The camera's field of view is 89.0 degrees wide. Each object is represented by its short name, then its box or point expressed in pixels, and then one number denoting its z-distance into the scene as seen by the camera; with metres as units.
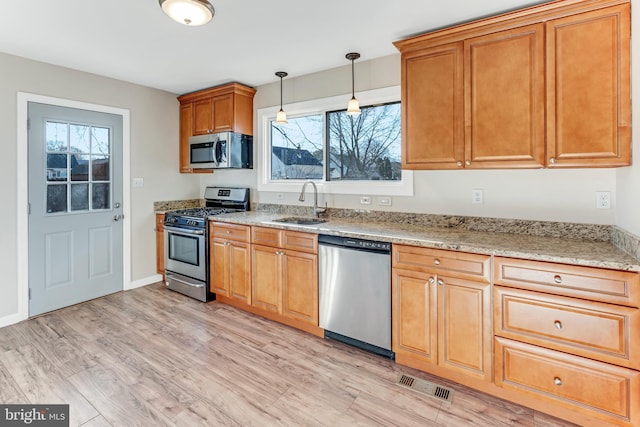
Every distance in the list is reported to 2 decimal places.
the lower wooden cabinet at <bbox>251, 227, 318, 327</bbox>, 2.66
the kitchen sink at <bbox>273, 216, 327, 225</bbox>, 3.10
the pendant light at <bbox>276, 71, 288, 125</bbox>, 3.16
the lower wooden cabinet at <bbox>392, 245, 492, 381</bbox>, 1.94
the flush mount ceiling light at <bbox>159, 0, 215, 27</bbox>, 1.93
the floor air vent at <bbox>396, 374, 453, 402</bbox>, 1.97
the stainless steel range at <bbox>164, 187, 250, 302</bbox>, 3.44
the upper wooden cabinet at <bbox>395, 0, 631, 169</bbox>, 1.83
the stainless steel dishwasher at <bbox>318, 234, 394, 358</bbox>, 2.29
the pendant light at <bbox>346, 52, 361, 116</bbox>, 2.70
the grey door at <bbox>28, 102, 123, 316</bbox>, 3.10
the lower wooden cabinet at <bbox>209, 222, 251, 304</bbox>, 3.11
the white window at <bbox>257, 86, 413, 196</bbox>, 3.00
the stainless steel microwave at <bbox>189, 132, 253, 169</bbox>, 3.68
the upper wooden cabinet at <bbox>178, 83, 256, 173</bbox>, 3.70
